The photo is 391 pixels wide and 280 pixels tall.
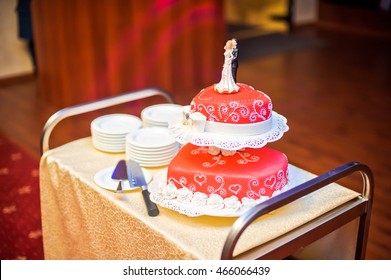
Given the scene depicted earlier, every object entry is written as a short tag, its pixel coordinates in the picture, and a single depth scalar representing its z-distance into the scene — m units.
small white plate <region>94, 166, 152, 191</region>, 1.78
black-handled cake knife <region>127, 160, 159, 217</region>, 1.63
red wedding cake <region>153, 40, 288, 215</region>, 1.60
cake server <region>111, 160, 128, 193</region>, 1.81
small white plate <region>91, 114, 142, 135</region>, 2.11
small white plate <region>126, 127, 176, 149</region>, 1.94
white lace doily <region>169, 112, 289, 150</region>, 1.57
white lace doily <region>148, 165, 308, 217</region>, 1.57
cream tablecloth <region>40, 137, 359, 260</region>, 1.53
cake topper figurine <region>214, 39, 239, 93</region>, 1.63
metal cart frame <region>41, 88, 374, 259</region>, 1.41
